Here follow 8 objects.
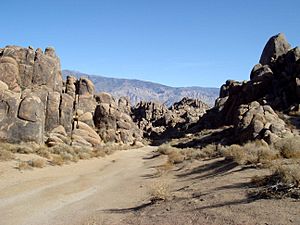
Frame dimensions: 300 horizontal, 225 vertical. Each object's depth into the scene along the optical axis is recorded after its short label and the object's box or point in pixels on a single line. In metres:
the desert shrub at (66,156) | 24.42
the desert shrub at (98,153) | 29.76
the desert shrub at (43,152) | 23.45
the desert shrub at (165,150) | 33.08
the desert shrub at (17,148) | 22.52
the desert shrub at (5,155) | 19.75
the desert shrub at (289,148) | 14.63
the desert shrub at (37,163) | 20.08
